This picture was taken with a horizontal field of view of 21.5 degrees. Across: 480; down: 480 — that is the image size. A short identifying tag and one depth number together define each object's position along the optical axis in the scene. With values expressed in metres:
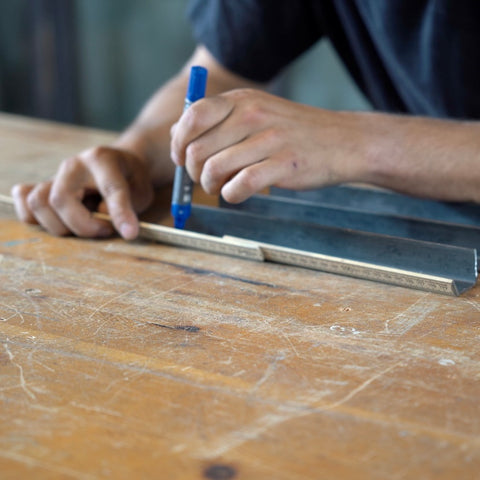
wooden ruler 0.94
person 1.03
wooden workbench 0.75
